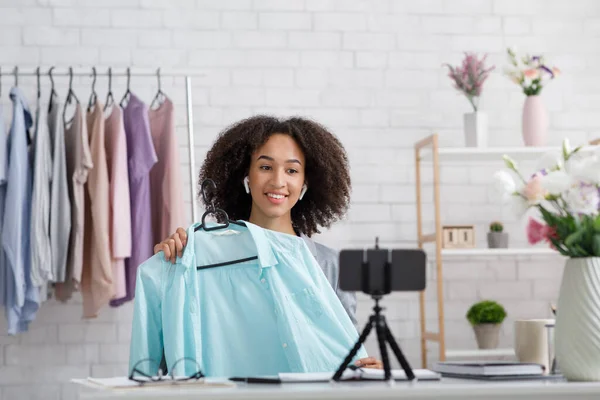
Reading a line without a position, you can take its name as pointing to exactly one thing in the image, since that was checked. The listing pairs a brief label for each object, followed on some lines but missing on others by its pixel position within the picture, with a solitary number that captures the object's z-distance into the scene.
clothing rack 4.21
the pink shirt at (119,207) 4.11
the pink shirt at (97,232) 4.09
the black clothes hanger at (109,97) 4.25
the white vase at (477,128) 4.50
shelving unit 4.34
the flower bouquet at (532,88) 4.48
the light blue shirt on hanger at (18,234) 4.01
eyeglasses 1.72
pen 1.75
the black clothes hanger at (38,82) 4.20
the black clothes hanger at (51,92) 4.20
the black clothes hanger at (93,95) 4.21
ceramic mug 2.04
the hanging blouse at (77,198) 4.09
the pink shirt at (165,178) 4.17
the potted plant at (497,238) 4.46
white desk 1.57
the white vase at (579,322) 1.82
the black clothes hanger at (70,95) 4.20
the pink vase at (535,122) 4.52
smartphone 1.74
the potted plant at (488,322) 4.43
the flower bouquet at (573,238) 1.83
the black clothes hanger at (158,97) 4.30
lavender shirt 4.16
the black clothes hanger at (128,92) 4.27
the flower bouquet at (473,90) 4.51
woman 2.96
